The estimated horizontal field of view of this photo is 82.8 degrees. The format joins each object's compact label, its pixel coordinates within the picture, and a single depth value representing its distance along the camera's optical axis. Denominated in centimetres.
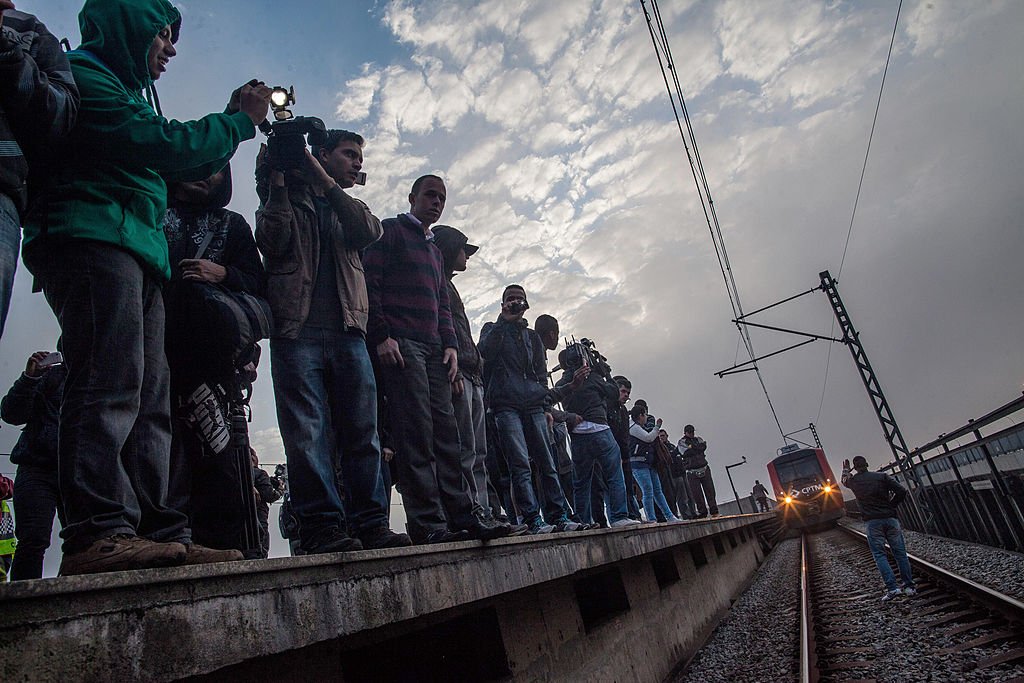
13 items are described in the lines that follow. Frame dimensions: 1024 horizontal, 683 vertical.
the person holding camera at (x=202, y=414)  218
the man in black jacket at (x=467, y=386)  374
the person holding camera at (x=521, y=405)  490
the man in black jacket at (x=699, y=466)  1231
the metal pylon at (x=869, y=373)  1642
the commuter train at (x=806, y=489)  2509
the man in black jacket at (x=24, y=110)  142
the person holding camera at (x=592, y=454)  636
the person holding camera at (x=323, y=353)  241
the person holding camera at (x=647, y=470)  882
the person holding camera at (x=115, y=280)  143
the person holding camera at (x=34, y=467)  301
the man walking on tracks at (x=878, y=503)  890
